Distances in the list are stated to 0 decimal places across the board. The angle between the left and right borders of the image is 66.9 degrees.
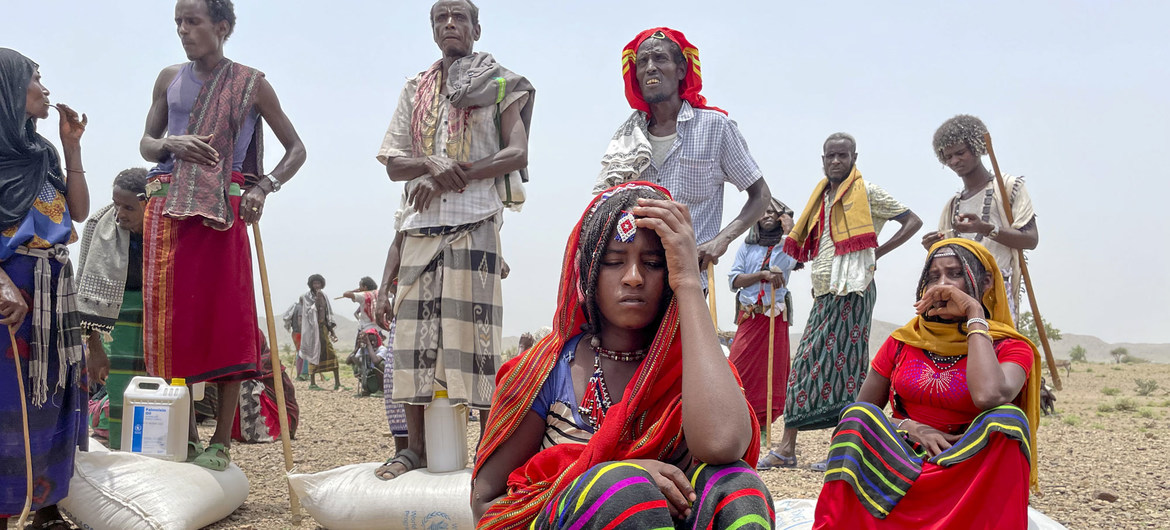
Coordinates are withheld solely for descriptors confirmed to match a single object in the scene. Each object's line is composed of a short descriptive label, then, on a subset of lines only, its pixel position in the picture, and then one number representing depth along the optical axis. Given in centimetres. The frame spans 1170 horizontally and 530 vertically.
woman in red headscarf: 200
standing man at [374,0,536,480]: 466
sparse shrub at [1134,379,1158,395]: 1634
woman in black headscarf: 404
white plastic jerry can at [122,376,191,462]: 476
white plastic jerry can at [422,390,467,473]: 457
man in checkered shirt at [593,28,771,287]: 453
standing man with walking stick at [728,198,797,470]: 788
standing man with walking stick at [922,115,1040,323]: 580
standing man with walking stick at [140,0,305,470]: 479
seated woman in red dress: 337
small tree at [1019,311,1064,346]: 3140
